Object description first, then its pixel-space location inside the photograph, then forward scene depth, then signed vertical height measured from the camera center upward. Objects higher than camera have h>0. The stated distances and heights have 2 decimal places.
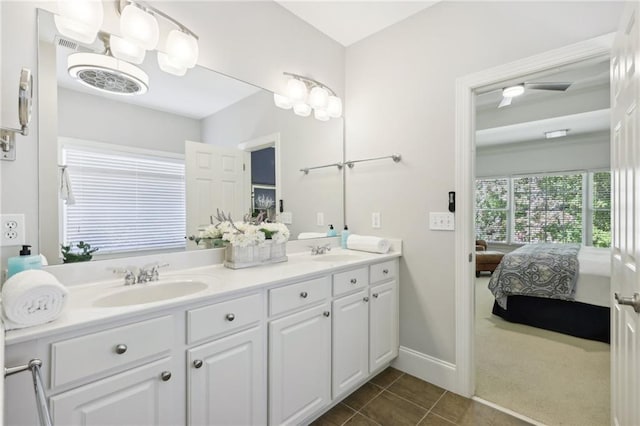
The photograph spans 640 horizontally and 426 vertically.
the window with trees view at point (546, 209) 5.21 +0.03
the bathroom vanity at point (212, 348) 0.92 -0.54
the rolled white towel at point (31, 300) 0.85 -0.26
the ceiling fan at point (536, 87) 2.74 +1.14
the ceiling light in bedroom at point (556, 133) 4.91 +1.28
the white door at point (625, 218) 1.03 -0.03
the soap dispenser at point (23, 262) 1.12 -0.19
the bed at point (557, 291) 2.73 -0.79
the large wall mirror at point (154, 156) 1.33 +0.31
